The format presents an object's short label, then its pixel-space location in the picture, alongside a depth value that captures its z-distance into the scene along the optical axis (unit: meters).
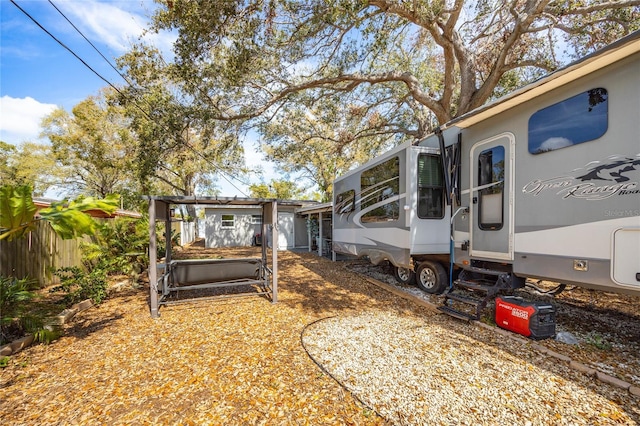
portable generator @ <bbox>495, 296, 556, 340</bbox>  3.68
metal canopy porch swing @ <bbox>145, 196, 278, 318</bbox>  4.73
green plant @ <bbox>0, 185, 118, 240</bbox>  2.84
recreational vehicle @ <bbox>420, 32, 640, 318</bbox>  3.08
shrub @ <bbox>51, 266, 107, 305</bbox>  5.12
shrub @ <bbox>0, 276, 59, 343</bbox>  3.63
